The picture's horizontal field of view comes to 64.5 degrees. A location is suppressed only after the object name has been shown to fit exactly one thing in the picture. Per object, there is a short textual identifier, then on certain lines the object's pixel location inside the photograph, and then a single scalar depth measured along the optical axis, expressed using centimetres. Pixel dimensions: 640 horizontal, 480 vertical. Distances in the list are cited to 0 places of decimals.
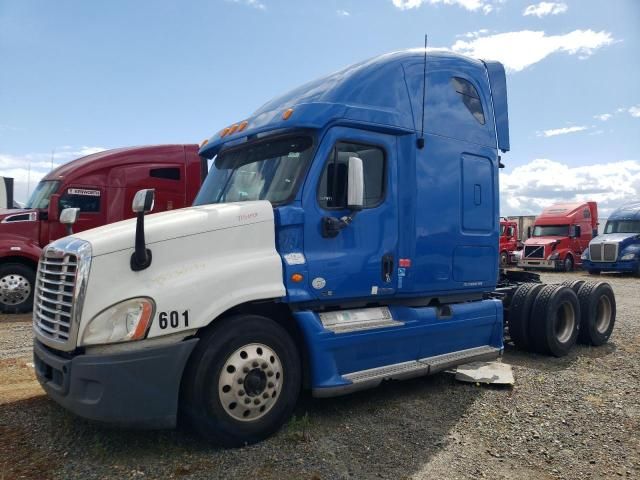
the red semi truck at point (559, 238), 2334
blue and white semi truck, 352
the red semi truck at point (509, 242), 2470
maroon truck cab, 950
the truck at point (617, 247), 2125
